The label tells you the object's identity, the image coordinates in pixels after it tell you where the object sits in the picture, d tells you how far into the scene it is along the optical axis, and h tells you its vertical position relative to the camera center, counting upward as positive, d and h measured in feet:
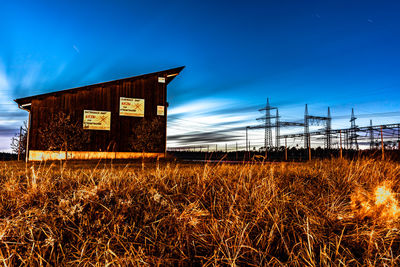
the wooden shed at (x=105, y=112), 66.95 +9.56
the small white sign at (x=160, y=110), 74.84 +10.77
